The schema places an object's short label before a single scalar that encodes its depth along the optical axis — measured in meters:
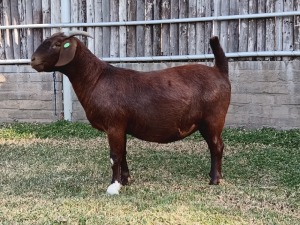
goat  6.20
